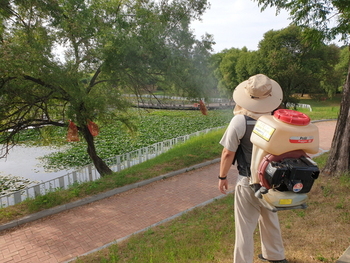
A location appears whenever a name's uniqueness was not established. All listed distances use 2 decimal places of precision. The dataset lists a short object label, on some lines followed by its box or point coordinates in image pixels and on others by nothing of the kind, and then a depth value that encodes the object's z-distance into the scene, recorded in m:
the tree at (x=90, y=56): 7.28
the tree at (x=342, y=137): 4.91
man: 2.46
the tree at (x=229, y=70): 31.95
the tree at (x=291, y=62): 20.97
